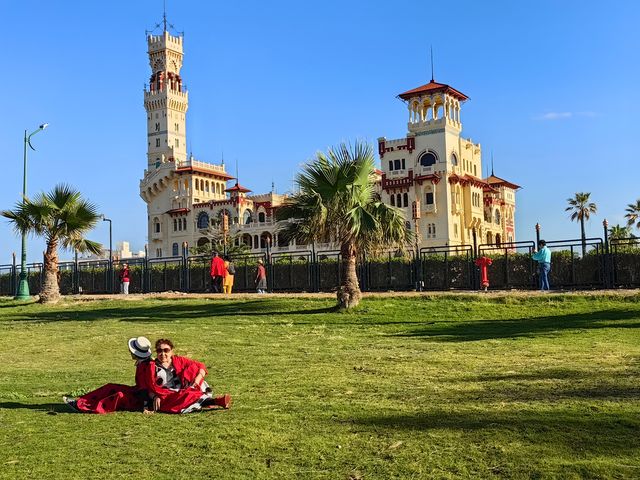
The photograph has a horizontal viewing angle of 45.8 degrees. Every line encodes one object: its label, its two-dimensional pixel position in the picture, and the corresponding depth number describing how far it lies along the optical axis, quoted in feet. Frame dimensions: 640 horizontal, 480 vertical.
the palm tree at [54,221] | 85.81
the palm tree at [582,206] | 256.73
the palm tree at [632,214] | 218.38
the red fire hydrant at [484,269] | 81.30
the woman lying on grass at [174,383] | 25.25
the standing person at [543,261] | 72.84
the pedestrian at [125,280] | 108.88
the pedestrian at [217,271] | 89.81
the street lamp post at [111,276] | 115.82
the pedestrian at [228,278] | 92.63
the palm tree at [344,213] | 65.16
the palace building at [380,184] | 244.22
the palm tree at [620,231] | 205.44
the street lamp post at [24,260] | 96.48
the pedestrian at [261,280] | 93.97
